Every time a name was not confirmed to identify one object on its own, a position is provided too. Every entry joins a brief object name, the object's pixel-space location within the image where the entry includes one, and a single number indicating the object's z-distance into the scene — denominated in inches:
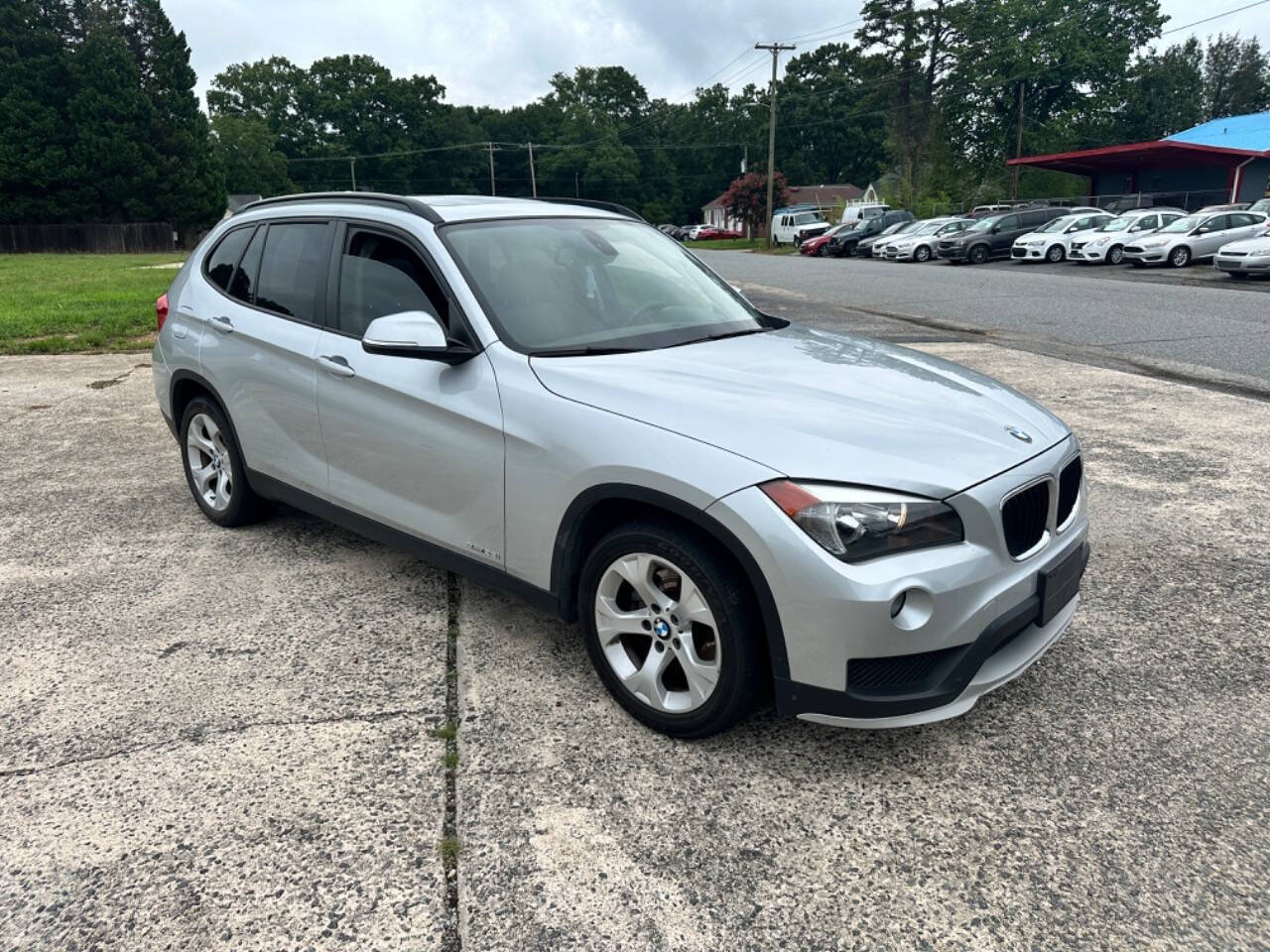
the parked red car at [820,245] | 1638.8
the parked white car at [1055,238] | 1151.0
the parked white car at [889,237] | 1413.6
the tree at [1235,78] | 3435.0
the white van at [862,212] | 1779.0
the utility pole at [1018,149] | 2204.7
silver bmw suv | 103.6
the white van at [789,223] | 2217.0
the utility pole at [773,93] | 2036.2
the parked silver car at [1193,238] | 968.3
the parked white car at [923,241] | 1330.0
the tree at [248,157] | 3339.1
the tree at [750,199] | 2507.4
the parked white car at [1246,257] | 788.6
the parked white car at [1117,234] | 1051.9
